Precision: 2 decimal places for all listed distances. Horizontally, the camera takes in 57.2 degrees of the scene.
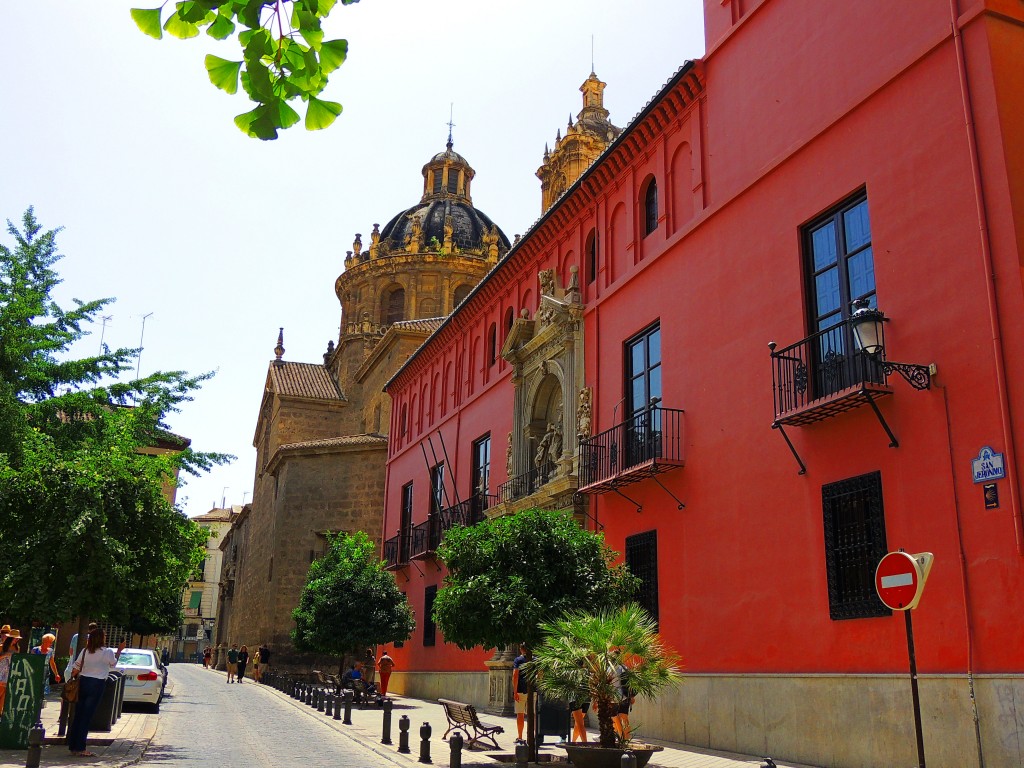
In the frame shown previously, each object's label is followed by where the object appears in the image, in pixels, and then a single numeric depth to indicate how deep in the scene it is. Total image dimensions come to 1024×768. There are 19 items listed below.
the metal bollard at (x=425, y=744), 11.29
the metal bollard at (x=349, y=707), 16.36
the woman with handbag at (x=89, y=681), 10.60
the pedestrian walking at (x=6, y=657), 10.35
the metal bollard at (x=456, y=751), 9.87
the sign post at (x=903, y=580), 7.38
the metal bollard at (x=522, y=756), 9.20
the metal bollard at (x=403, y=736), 12.38
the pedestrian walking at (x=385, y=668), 22.17
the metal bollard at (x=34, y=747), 7.98
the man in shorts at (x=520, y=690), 13.10
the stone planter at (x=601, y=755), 9.07
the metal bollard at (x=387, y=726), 13.44
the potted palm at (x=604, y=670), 9.35
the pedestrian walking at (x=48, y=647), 11.58
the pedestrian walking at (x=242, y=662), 33.75
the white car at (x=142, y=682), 17.41
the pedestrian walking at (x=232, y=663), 34.41
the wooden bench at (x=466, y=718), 11.81
